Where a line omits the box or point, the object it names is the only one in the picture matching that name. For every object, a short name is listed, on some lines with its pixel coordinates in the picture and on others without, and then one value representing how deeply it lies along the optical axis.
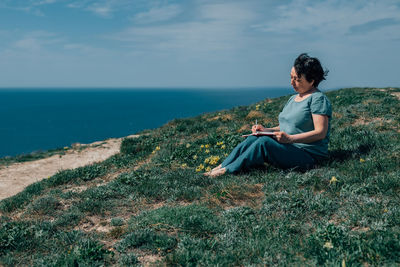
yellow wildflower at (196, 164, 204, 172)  7.10
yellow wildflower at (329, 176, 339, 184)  5.19
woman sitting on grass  5.75
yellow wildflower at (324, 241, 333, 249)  3.35
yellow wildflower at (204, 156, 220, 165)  7.48
